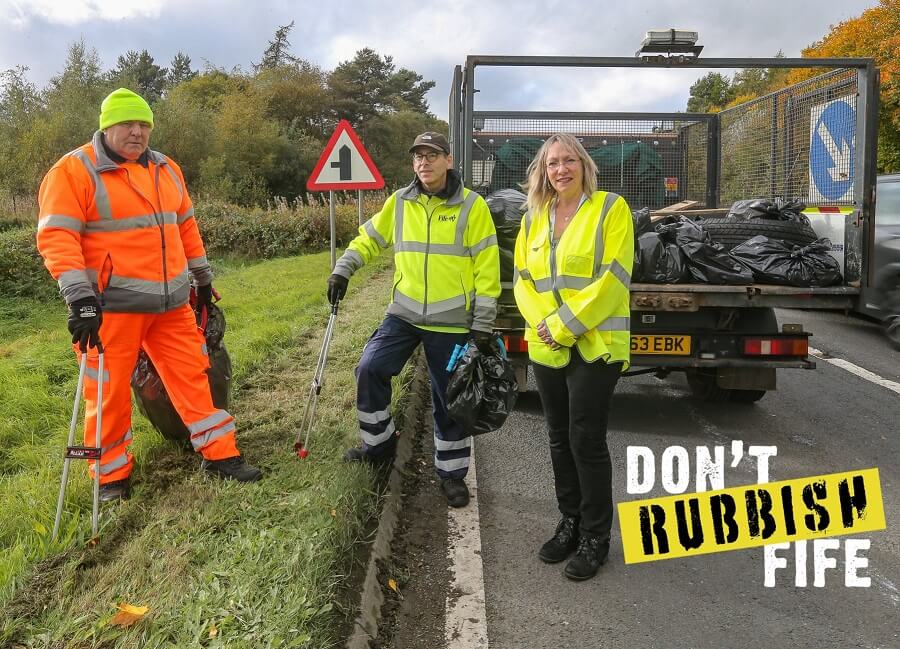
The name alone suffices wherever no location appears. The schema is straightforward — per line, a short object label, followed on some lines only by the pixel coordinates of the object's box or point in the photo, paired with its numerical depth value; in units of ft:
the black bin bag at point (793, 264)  16.83
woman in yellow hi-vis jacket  10.85
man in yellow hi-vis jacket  13.16
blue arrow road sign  18.54
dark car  27.39
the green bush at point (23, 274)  36.94
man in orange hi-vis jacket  11.51
